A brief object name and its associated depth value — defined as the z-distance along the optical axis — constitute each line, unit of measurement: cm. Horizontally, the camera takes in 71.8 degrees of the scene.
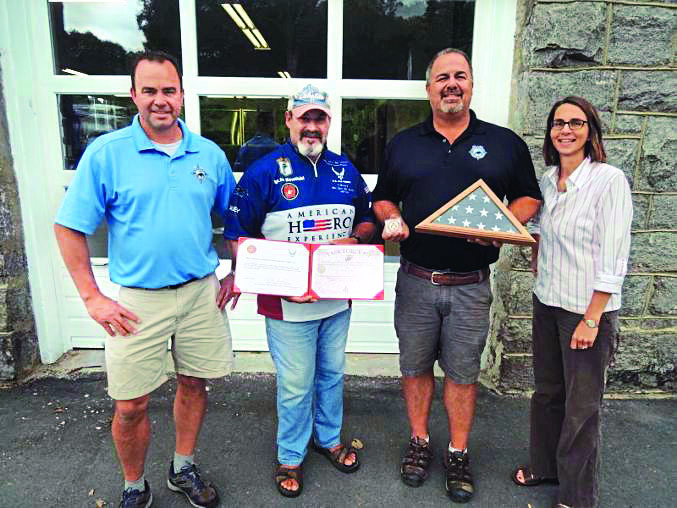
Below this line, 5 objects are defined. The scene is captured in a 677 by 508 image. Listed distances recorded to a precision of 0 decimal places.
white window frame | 320
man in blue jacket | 219
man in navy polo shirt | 225
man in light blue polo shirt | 193
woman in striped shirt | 193
